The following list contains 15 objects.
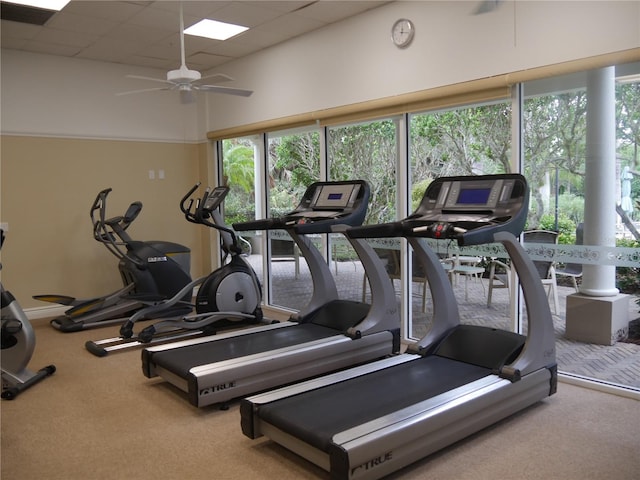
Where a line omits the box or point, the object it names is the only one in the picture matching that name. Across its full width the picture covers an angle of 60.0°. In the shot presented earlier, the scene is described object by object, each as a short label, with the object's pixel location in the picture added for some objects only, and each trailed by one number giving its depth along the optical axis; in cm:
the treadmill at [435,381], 268
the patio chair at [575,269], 391
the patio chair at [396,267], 512
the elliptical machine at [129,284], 579
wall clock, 475
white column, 374
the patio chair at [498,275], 443
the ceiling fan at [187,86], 447
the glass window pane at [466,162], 443
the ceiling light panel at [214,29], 548
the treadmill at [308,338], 370
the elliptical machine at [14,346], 379
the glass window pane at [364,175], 526
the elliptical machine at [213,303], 512
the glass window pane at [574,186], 367
